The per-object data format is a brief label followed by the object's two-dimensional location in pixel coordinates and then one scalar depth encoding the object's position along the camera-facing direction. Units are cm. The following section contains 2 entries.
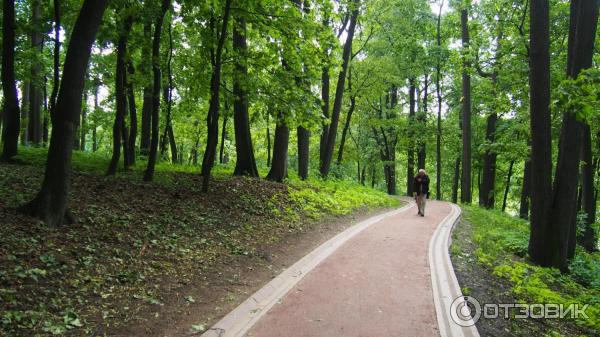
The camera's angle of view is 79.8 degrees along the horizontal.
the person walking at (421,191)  1437
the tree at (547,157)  934
